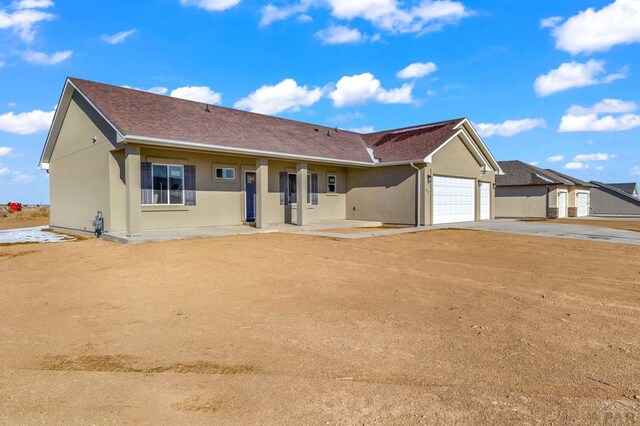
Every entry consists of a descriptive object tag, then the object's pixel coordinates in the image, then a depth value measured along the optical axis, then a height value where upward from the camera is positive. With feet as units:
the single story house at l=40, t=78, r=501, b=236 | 46.32 +4.81
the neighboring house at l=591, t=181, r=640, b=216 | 132.77 -0.40
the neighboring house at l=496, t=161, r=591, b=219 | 100.58 +1.86
